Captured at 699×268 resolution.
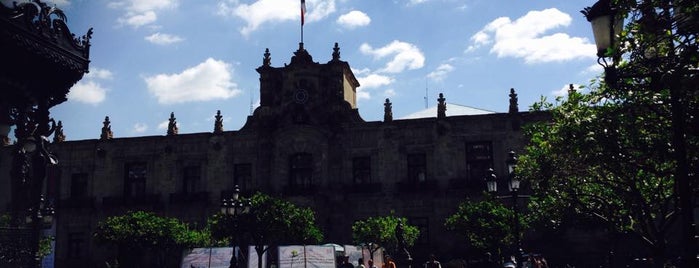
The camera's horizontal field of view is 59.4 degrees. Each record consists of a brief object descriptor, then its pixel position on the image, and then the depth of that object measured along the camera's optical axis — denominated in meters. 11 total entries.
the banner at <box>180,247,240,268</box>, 24.00
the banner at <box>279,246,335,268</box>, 23.19
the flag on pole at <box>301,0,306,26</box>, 37.36
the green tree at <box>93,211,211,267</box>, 29.16
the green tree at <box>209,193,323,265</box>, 25.44
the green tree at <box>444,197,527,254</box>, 25.81
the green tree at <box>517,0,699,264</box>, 6.57
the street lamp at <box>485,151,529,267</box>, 16.22
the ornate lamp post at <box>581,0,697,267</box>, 6.60
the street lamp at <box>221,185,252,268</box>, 21.75
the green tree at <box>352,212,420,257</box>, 28.44
